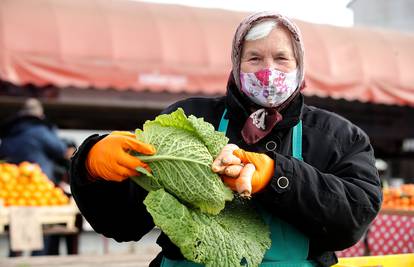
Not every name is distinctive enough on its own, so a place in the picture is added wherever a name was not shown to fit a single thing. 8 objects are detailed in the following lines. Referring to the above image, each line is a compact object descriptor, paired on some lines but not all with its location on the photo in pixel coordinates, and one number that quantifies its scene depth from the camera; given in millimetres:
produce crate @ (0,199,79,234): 4547
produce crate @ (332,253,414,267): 2248
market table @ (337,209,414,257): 4203
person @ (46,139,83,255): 5367
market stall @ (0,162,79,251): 4375
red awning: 6891
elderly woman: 1448
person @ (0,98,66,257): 5617
